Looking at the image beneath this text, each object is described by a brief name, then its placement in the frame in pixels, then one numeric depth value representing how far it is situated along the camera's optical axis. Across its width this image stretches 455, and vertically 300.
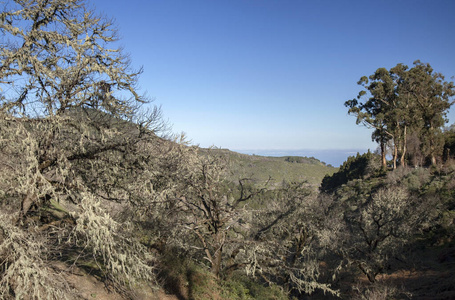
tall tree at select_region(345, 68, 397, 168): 41.06
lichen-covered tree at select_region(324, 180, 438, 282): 16.94
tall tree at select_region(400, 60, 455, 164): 41.41
